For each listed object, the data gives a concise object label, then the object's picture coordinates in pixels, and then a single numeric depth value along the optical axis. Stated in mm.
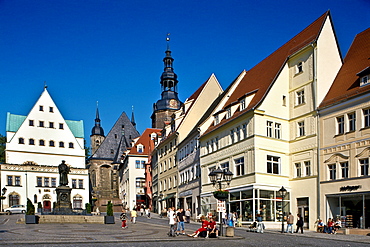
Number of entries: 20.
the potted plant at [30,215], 35875
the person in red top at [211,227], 24812
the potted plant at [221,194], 24594
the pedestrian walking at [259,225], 30500
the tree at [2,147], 92206
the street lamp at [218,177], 25016
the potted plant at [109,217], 38688
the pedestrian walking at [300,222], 31562
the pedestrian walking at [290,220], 31014
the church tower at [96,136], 141875
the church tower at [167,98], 101062
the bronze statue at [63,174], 44281
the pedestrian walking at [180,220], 26967
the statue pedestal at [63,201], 42656
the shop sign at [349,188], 32128
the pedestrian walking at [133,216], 40250
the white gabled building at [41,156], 70688
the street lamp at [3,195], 61806
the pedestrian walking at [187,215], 40741
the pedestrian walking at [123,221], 32219
